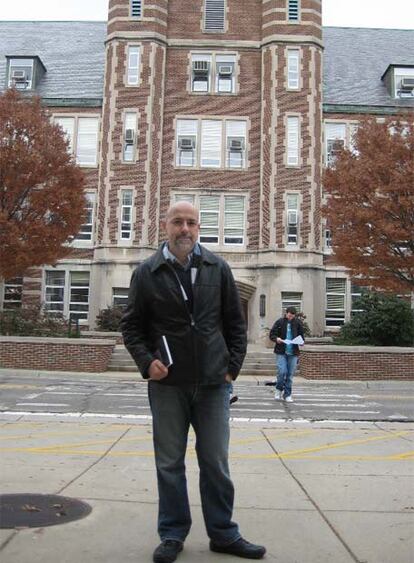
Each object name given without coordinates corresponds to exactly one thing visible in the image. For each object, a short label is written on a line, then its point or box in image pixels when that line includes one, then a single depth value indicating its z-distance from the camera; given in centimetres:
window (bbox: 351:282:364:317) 2853
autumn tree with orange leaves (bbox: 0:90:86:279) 2094
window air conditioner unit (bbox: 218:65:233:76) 2933
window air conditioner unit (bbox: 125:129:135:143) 2834
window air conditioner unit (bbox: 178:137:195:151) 2912
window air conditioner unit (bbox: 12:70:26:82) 3127
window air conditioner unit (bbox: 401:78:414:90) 3091
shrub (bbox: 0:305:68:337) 2173
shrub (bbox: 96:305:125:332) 2455
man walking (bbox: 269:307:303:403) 1235
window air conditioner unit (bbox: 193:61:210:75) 2933
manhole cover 397
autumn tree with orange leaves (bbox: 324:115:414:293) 1903
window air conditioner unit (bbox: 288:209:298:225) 2786
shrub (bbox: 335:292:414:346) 2100
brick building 2766
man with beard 352
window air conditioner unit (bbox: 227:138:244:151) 2902
